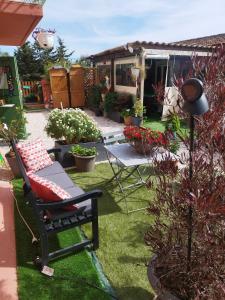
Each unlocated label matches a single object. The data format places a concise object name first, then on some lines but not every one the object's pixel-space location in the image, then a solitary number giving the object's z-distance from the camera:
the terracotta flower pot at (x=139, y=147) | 4.12
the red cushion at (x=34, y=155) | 4.06
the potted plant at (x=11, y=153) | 4.97
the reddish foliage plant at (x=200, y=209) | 1.60
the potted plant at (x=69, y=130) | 5.57
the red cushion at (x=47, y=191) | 2.72
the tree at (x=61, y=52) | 31.83
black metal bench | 2.64
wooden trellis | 14.06
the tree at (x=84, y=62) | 17.36
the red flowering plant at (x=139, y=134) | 3.75
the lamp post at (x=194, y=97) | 1.43
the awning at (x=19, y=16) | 4.04
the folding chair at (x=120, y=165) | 4.61
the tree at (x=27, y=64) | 24.08
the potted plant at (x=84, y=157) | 5.35
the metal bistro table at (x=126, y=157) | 3.90
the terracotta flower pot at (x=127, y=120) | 9.59
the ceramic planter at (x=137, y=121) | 9.17
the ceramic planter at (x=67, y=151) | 5.52
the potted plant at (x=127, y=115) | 9.66
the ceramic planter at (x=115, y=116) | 10.64
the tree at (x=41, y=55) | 25.95
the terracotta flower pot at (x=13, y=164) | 5.02
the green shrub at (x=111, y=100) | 11.23
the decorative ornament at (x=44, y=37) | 6.94
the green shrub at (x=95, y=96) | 12.62
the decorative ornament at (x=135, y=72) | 9.46
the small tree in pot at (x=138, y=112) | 9.25
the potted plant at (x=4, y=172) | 5.09
